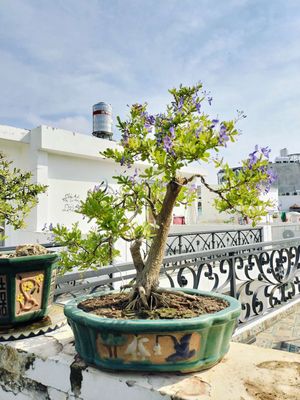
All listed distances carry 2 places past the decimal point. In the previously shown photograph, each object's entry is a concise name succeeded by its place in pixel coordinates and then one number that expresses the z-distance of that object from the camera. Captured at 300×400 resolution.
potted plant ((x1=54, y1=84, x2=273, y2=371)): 1.07
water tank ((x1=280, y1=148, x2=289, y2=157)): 38.65
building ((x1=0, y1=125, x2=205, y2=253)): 8.35
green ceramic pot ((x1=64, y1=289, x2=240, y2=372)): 1.05
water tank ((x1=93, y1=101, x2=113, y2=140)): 11.13
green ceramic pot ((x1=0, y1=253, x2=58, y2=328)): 1.52
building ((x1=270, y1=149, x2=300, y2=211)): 35.72
